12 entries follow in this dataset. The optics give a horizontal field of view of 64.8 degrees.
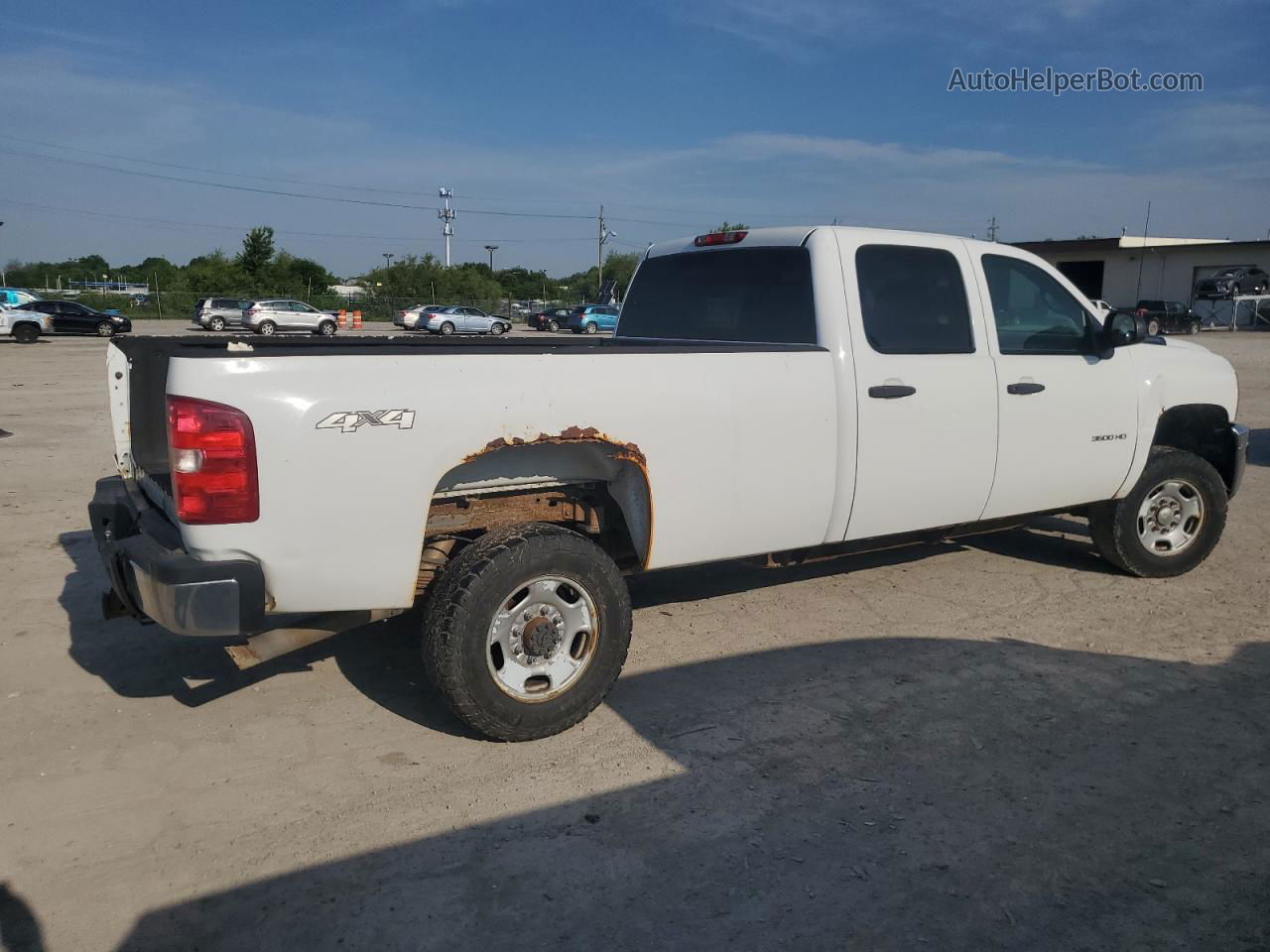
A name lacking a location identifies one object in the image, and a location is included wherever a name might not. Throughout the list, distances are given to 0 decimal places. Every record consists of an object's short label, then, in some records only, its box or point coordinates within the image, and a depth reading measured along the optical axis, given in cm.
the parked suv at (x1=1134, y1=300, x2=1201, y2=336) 4406
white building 5028
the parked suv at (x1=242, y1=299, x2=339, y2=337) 4353
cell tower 8650
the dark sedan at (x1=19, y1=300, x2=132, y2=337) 3703
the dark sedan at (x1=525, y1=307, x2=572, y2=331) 5322
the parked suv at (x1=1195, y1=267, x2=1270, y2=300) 4328
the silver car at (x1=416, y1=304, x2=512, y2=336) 4784
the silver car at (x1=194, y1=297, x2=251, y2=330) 4466
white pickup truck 337
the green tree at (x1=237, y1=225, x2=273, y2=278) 6512
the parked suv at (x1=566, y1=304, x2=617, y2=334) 4625
